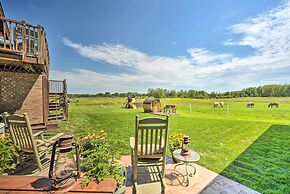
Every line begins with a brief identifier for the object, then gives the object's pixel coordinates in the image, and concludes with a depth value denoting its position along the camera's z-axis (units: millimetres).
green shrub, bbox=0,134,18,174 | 2225
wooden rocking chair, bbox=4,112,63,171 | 2668
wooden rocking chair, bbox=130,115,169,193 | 2349
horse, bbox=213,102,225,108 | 21200
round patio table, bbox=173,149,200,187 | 2766
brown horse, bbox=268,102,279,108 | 18853
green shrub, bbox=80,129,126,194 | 1508
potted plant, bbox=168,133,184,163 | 3742
